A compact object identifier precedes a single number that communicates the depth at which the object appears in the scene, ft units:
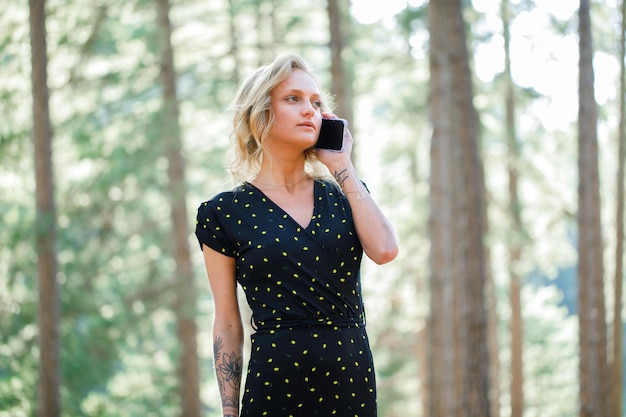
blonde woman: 9.09
